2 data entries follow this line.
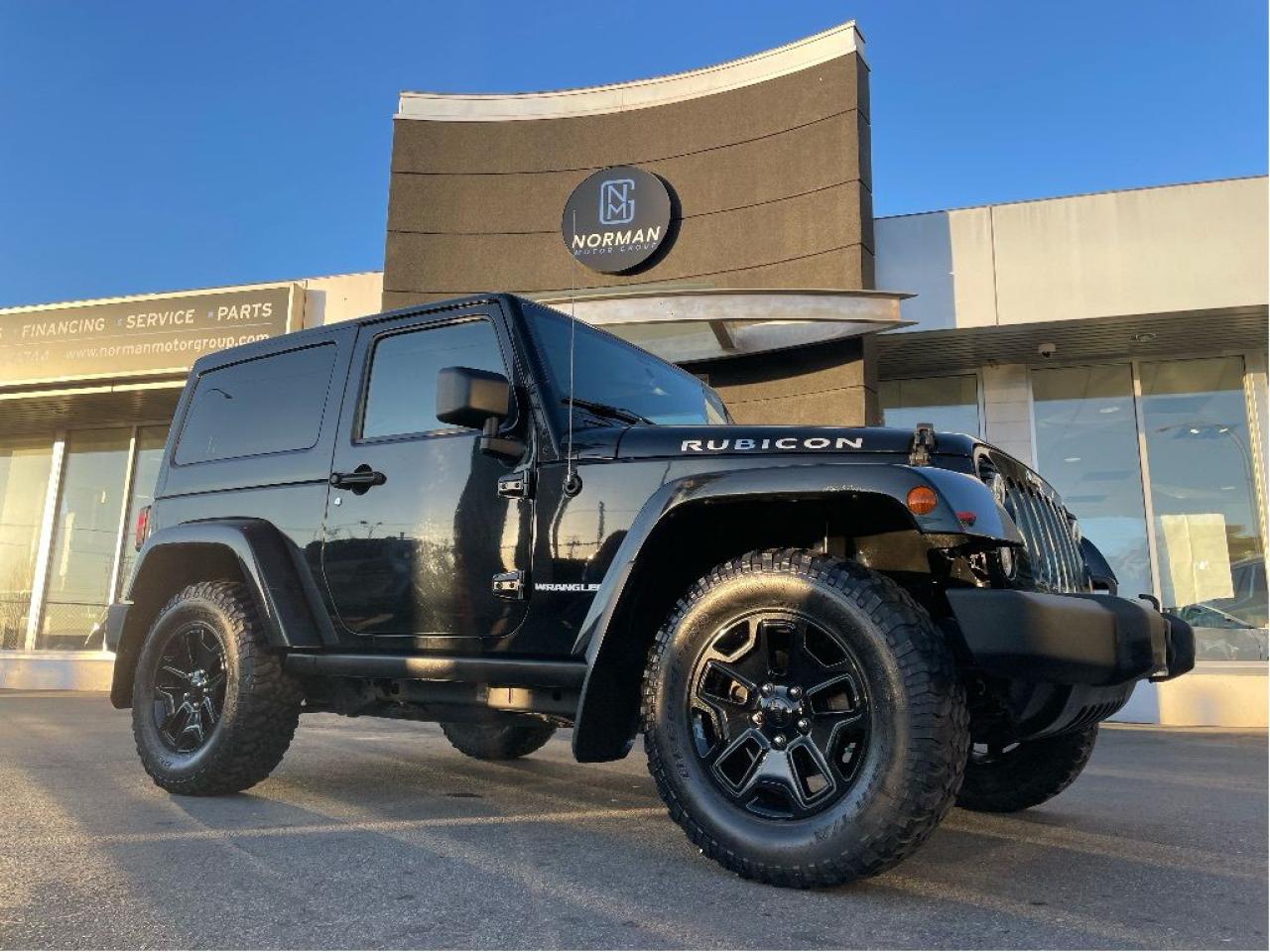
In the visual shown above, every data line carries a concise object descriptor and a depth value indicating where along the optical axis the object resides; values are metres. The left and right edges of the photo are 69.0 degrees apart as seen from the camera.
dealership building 10.59
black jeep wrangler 2.54
